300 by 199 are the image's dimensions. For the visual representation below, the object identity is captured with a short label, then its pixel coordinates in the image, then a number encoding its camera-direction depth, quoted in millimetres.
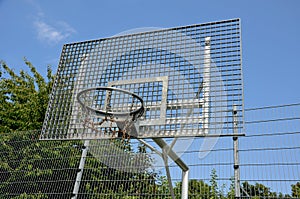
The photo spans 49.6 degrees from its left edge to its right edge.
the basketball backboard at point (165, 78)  2209
